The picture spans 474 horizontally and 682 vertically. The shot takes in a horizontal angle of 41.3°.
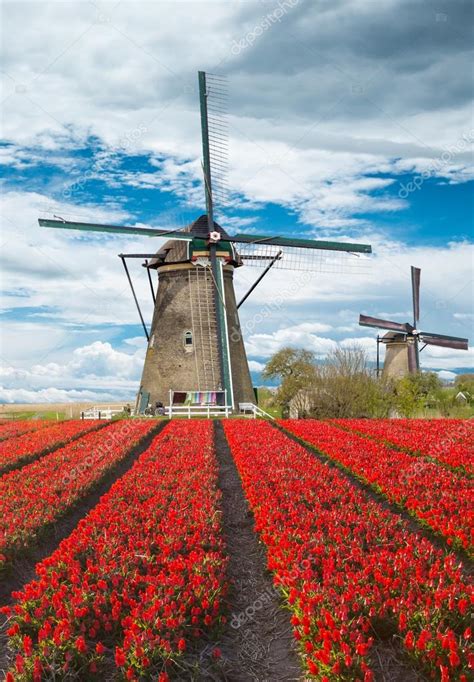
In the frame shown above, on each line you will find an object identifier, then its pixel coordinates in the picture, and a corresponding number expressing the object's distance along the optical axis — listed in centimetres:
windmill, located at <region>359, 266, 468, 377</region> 5400
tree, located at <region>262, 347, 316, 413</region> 6085
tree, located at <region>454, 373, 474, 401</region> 5050
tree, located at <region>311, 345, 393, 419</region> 3059
